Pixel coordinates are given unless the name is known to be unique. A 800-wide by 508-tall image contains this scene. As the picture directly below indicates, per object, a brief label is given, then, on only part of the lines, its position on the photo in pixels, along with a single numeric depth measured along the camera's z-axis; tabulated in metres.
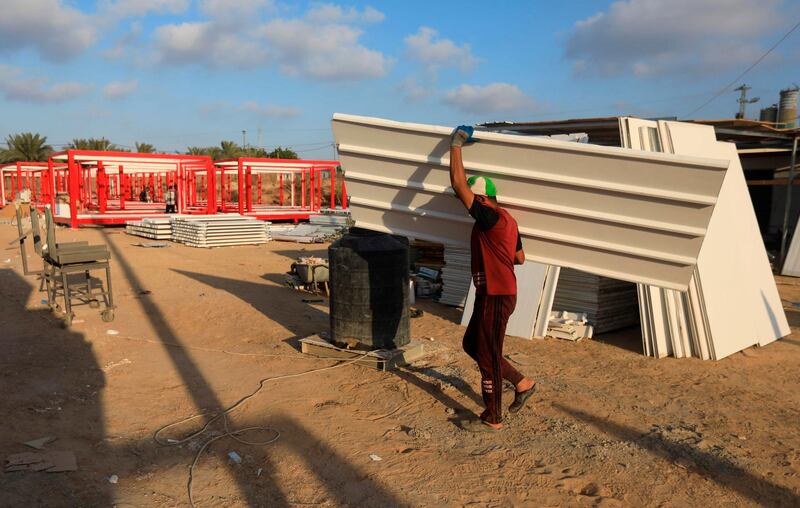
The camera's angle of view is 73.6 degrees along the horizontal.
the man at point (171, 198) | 24.93
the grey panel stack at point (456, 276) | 9.05
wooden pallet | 5.86
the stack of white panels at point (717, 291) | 6.49
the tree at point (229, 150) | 54.22
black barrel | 5.88
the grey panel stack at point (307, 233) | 19.68
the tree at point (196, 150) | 55.03
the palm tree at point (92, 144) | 47.78
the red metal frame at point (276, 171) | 24.56
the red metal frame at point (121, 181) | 21.31
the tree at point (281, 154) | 63.92
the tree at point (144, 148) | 49.98
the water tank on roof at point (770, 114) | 20.56
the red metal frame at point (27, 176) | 30.94
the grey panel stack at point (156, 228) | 19.12
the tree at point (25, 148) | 44.41
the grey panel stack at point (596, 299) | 7.55
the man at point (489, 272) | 4.13
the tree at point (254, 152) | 57.94
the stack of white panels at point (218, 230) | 17.72
